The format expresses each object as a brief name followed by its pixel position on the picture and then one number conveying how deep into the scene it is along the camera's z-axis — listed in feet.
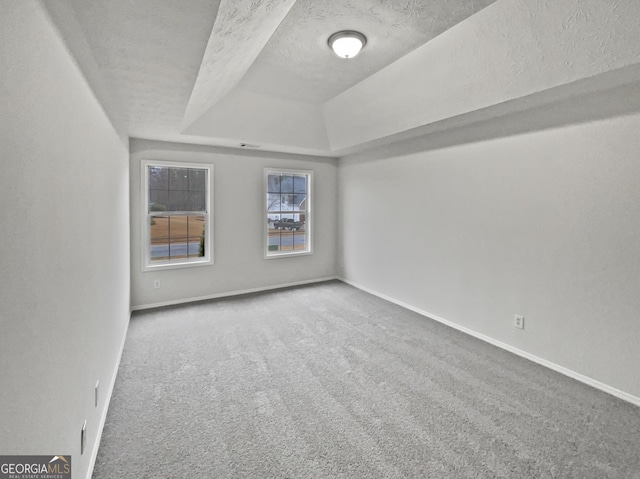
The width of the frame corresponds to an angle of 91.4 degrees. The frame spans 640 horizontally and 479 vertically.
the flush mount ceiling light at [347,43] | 8.14
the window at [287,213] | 17.11
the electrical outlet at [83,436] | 4.83
